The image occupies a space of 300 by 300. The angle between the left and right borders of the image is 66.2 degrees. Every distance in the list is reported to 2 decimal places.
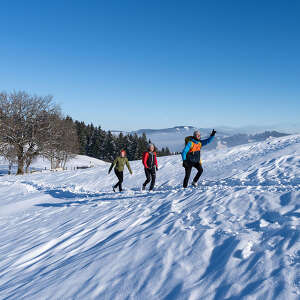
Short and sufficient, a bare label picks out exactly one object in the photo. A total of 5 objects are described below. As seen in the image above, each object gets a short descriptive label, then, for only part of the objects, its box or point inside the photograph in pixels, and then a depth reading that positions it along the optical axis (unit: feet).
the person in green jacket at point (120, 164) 34.96
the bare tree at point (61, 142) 95.40
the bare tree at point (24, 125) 86.48
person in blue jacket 25.85
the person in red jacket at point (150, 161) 30.53
